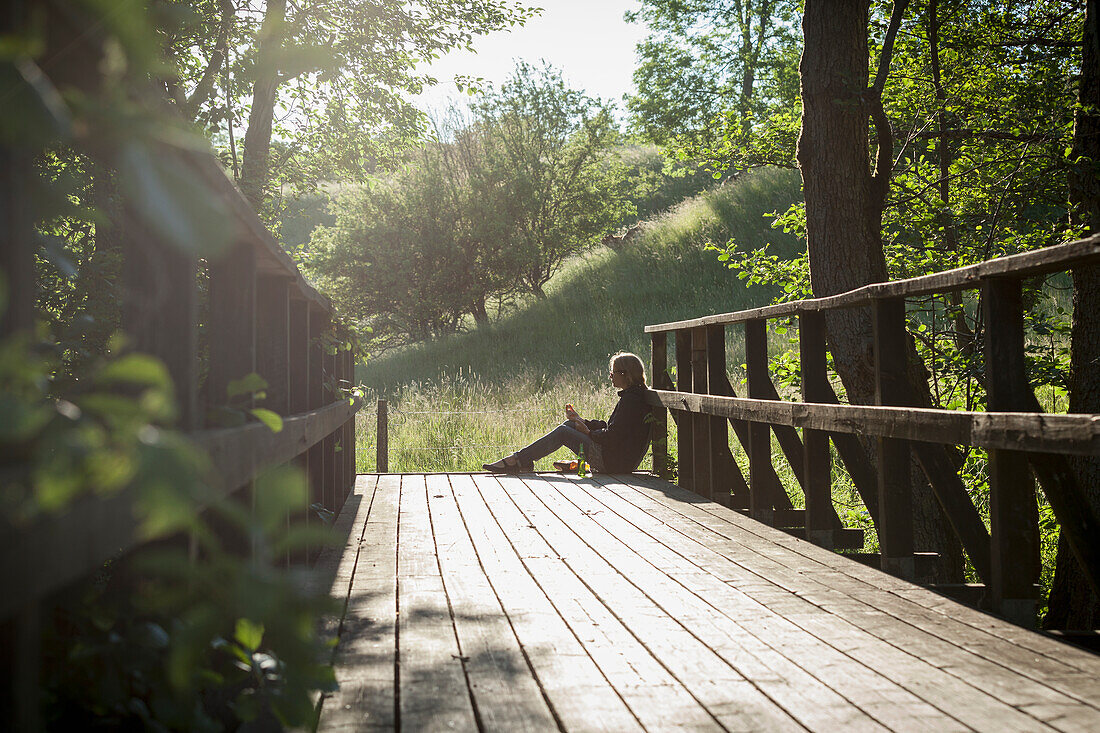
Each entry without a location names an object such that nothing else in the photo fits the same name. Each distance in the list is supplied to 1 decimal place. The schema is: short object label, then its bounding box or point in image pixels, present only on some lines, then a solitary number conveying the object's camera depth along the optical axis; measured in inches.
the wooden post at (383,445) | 366.6
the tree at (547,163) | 1004.6
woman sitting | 291.1
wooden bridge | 66.9
